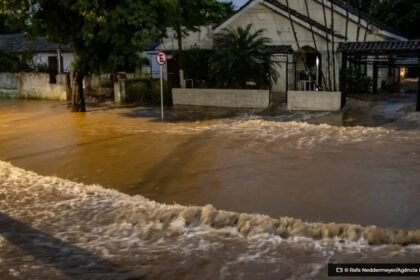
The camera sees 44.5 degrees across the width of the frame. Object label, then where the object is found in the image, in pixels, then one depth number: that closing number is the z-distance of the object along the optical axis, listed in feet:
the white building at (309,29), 82.53
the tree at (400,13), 110.01
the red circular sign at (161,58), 62.13
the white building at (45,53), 113.39
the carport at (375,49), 60.90
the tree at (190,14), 62.99
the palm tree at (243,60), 71.87
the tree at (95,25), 57.98
